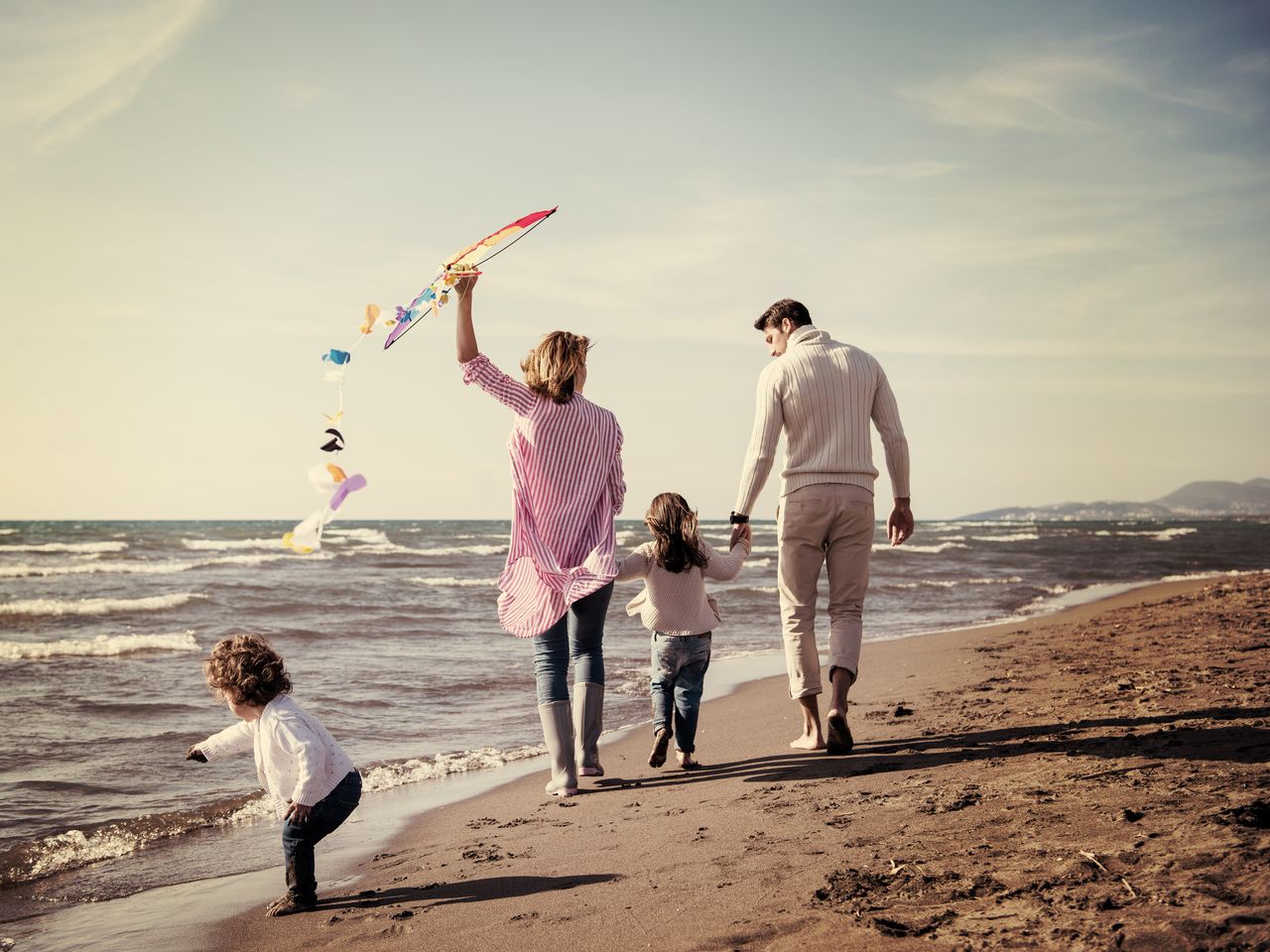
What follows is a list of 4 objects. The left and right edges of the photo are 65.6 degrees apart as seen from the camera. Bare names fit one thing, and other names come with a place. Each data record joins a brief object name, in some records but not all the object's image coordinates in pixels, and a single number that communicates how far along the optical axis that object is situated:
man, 4.16
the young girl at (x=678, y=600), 4.47
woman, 3.89
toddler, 2.92
